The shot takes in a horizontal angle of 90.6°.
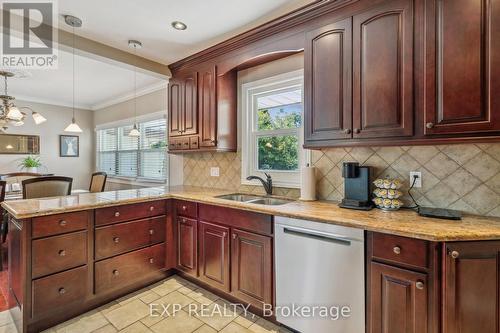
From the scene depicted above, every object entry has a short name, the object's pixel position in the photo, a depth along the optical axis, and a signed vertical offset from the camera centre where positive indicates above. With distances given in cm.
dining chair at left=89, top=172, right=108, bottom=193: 397 -26
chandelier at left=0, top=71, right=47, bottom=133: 331 +74
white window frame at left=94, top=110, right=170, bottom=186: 398 +27
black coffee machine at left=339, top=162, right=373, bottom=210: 186 -16
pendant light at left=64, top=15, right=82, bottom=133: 215 +129
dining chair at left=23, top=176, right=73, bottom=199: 279 -25
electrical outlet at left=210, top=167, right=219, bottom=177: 317 -7
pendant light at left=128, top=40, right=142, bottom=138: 262 +132
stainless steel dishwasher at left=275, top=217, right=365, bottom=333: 152 -74
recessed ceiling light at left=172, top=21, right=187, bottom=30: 229 +133
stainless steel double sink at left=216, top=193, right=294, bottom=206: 240 -34
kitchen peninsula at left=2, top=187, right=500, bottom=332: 127 -63
